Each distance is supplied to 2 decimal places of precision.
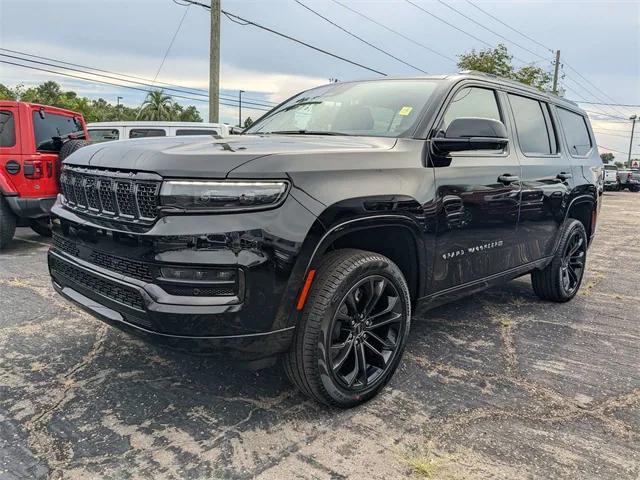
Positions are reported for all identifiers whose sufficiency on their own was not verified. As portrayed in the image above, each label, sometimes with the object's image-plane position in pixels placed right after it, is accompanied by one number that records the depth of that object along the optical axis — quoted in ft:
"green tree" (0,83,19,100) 142.61
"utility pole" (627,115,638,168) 246.21
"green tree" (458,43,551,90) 87.04
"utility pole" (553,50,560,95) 125.39
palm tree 203.41
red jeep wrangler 21.42
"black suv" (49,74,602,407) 7.45
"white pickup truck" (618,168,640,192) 116.69
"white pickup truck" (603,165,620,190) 109.70
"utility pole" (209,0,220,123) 46.03
